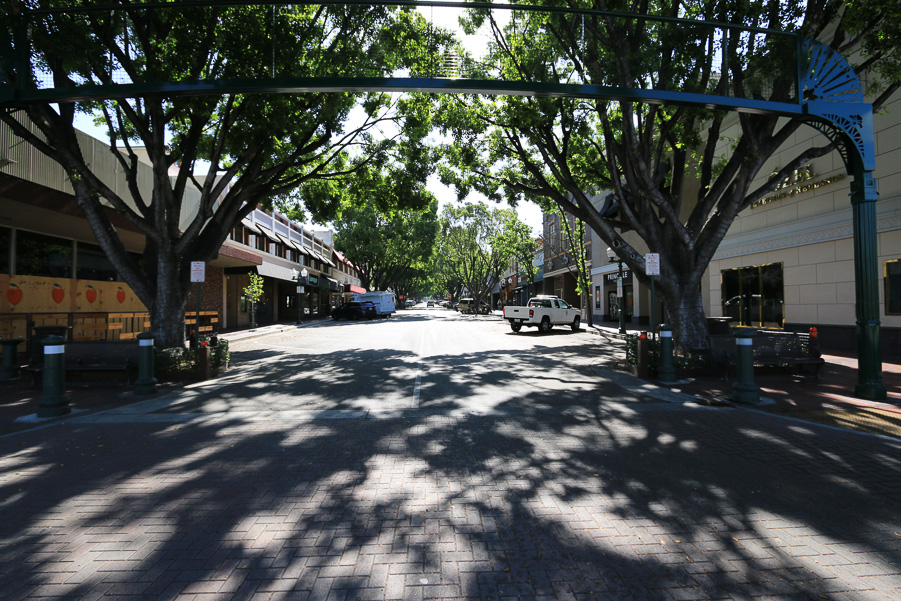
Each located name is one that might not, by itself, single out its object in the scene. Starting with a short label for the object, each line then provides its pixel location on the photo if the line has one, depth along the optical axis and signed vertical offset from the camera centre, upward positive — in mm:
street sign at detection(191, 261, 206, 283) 10961 +1007
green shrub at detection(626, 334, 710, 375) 9922 -1005
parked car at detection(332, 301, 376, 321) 37281 +170
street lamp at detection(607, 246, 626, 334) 21725 -255
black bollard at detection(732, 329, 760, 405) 7391 -974
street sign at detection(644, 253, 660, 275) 10430 +1124
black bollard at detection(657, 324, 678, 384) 9305 -906
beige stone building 12422 +2034
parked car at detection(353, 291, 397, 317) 39531 +1175
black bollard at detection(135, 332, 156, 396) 8266 -951
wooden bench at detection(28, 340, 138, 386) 9117 -872
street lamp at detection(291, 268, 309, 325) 30533 +2328
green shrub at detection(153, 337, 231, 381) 9633 -1047
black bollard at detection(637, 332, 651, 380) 9875 -967
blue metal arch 7195 +3480
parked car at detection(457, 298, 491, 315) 58356 +908
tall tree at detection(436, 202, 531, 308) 42844 +7572
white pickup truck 23594 -61
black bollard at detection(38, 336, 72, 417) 6717 -993
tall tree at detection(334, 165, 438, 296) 16469 +6260
